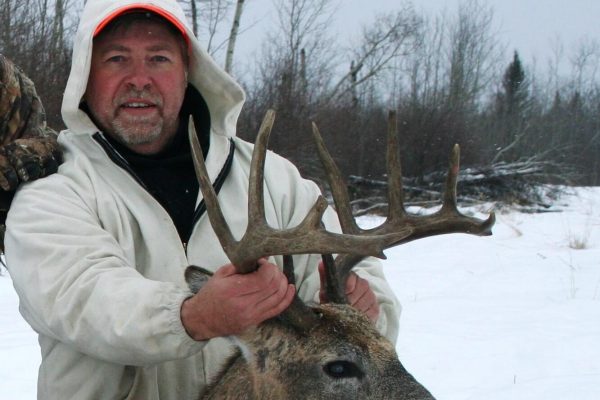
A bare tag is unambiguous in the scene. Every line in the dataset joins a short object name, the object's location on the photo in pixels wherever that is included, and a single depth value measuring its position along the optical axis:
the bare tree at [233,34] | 21.17
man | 2.53
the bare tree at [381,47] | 31.69
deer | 2.51
